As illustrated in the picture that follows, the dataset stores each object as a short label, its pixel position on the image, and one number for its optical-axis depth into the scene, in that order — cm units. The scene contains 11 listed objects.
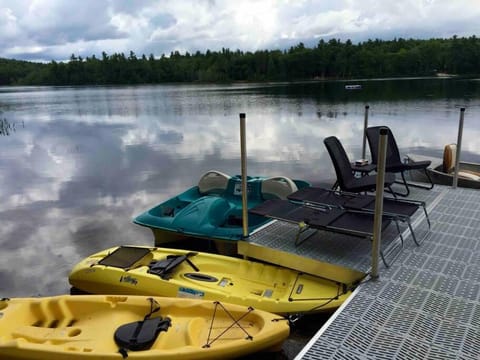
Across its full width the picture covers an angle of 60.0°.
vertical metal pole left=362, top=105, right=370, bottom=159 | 642
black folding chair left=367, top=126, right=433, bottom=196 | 592
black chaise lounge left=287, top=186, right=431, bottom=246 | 410
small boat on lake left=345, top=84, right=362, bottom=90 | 4841
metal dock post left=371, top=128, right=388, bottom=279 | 299
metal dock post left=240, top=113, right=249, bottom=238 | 398
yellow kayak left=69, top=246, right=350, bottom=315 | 397
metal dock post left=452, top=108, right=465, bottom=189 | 535
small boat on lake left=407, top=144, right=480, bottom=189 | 735
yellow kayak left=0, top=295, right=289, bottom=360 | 318
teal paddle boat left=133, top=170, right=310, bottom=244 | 588
